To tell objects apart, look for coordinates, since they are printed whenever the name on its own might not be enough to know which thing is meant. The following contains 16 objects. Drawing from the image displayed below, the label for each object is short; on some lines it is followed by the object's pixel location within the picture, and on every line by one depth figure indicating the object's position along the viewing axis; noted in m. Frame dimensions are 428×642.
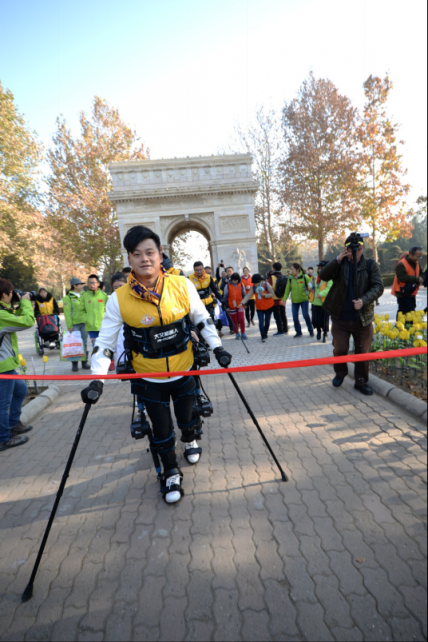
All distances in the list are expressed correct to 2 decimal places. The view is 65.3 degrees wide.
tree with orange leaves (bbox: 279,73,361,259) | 22.06
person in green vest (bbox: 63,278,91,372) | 7.48
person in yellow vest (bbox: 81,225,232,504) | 2.51
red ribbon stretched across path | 1.79
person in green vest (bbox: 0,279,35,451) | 3.93
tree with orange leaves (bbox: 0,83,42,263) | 24.08
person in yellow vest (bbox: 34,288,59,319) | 9.52
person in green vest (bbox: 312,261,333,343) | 7.71
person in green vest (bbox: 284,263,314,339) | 8.72
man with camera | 4.33
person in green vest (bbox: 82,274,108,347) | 7.08
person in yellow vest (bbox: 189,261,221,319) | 7.76
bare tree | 27.69
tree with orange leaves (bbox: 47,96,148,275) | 28.06
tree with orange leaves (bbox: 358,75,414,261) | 20.11
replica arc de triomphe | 21.41
